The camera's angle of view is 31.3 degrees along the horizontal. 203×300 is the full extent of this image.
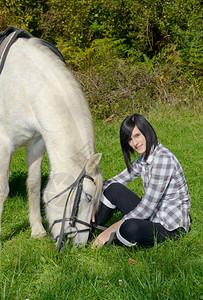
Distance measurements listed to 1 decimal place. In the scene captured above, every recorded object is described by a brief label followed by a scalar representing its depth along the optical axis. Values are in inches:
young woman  125.1
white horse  109.0
